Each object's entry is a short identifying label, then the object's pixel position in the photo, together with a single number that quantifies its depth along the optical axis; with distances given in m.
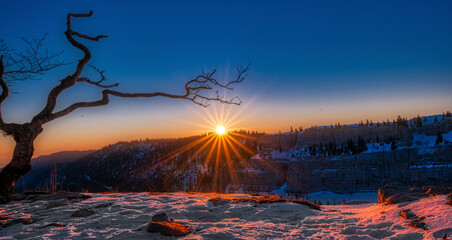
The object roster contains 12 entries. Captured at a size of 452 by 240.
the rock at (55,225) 4.37
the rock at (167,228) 3.85
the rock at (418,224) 3.73
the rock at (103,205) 5.93
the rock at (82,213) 5.07
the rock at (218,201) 6.44
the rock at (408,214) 4.27
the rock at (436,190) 6.00
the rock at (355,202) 8.48
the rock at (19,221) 4.43
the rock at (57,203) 6.01
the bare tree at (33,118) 7.54
